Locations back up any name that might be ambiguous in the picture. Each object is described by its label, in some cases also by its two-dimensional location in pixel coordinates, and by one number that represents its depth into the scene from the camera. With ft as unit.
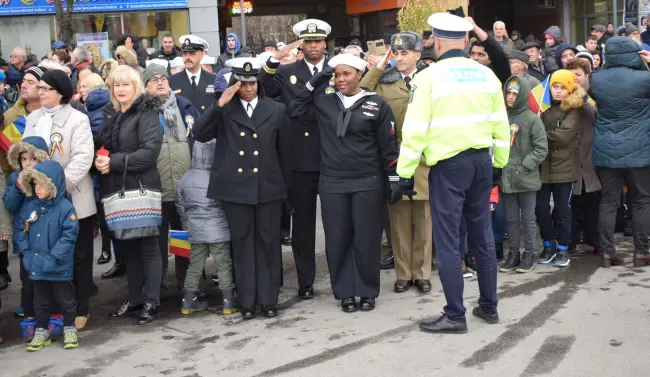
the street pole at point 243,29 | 57.00
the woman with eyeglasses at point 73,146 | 22.45
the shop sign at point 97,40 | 67.77
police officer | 20.33
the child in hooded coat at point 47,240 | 21.04
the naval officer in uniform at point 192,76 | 30.01
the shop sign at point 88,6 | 69.82
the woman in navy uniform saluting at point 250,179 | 22.97
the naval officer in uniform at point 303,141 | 24.68
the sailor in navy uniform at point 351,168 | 22.97
